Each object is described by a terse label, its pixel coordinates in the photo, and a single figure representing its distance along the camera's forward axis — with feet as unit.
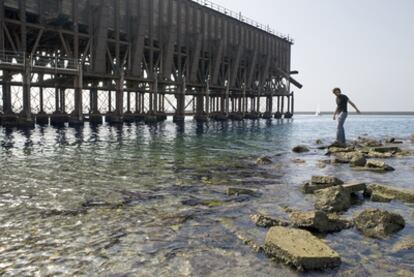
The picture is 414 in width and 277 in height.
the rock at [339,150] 58.87
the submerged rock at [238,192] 29.43
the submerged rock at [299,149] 65.97
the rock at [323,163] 46.02
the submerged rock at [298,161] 50.01
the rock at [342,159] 48.32
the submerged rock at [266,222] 21.15
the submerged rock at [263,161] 48.62
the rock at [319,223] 20.04
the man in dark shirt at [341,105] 53.62
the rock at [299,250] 15.34
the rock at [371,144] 74.49
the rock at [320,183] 30.19
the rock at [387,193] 27.07
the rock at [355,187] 27.99
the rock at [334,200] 24.34
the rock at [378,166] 41.86
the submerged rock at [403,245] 17.59
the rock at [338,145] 64.16
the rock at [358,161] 44.60
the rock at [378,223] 19.66
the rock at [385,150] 62.13
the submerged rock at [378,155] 56.18
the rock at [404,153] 58.08
